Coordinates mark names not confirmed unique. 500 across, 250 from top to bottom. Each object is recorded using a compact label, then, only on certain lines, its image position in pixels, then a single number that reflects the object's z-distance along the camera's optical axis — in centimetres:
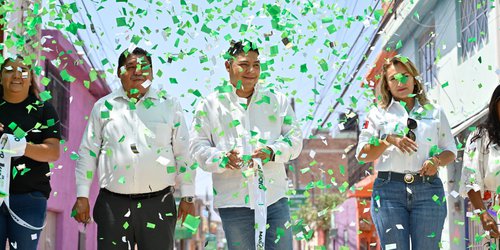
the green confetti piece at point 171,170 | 480
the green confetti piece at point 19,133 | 476
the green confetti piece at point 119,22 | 496
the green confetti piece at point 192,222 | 449
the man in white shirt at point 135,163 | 473
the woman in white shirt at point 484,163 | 509
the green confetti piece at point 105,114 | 489
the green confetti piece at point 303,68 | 479
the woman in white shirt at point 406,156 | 475
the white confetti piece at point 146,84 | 486
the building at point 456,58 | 1159
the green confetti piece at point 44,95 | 491
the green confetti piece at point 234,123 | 475
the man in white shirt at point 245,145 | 462
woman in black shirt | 470
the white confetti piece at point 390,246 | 472
